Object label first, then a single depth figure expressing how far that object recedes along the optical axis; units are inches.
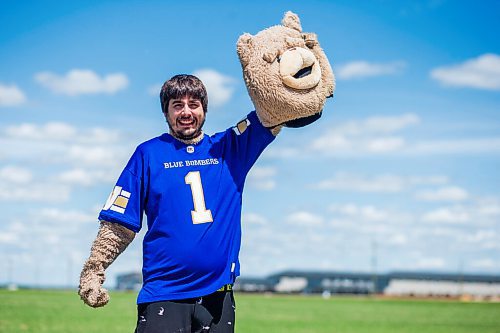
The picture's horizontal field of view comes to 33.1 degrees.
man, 176.7
